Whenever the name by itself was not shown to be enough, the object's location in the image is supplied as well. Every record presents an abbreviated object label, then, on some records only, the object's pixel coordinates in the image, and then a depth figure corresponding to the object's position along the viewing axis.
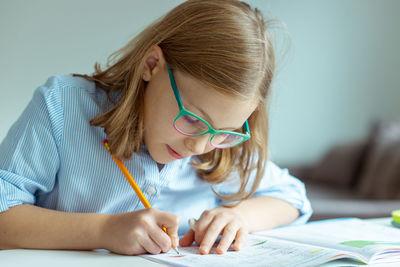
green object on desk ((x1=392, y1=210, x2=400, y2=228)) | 1.16
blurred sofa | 2.24
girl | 0.87
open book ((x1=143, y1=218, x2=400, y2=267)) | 0.77
